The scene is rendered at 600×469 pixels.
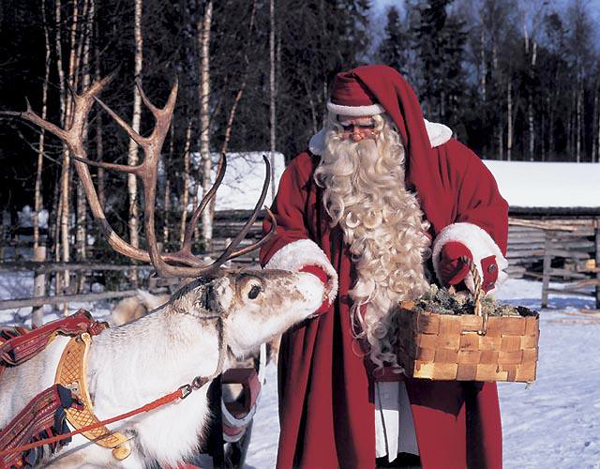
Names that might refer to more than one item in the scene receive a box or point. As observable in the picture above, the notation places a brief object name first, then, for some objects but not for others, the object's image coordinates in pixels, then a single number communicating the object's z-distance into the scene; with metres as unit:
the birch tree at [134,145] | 12.00
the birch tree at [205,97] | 13.89
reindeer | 2.65
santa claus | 2.72
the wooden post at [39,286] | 8.04
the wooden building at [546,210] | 19.12
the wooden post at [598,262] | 12.98
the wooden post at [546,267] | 13.12
